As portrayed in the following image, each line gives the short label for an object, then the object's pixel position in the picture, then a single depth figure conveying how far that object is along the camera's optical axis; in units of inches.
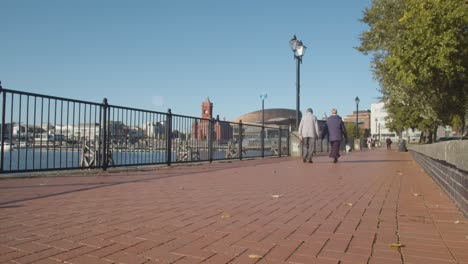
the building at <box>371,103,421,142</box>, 5187.0
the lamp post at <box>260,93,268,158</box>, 723.8
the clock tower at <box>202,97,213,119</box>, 4960.6
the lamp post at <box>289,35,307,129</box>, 705.0
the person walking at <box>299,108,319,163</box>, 540.4
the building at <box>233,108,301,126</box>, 5743.1
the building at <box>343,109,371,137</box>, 6496.6
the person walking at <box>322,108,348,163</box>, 536.4
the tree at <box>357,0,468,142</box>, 578.6
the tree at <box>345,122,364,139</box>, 4498.0
